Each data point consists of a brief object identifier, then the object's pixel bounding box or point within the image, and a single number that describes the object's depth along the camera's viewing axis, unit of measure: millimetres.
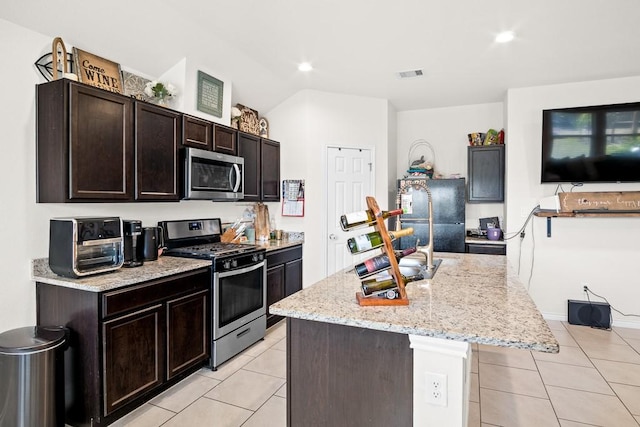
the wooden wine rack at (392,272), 1509
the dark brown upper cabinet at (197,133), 3072
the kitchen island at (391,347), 1271
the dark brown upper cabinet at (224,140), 3428
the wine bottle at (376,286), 1558
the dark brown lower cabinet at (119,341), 2096
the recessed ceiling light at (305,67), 3661
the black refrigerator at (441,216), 4473
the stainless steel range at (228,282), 2924
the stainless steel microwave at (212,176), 3053
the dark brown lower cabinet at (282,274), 3758
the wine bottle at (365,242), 1494
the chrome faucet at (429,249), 2240
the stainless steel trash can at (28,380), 1893
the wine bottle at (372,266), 1534
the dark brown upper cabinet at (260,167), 3900
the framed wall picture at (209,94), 3320
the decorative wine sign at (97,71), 2543
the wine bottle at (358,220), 1522
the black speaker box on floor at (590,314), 3924
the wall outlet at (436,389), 1292
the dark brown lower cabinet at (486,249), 4359
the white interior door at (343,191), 4520
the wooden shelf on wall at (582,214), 3801
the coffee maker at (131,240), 2572
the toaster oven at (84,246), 2166
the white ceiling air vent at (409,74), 3848
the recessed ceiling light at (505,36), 2951
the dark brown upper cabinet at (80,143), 2211
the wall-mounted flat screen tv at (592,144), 3826
